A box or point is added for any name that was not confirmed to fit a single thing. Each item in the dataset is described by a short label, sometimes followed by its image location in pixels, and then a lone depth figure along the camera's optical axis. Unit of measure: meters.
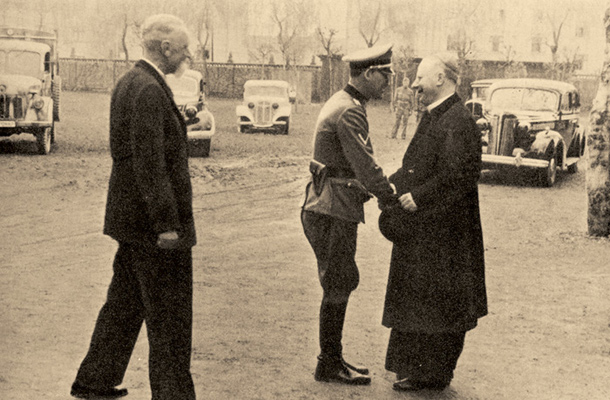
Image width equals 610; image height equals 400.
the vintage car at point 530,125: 14.44
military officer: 4.21
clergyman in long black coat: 4.15
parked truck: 15.69
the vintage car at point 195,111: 17.48
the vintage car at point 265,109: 23.67
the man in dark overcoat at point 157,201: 3.36
